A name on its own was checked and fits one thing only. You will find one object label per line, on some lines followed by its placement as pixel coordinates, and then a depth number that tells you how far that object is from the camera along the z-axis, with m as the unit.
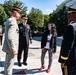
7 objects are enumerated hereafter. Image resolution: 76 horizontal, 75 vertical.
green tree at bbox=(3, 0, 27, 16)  20.86
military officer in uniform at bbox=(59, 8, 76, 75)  1.46
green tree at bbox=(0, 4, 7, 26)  17.13
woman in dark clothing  2.75
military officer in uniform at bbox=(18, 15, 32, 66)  2.99
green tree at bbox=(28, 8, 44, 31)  22.31
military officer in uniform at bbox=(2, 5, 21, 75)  1.89
